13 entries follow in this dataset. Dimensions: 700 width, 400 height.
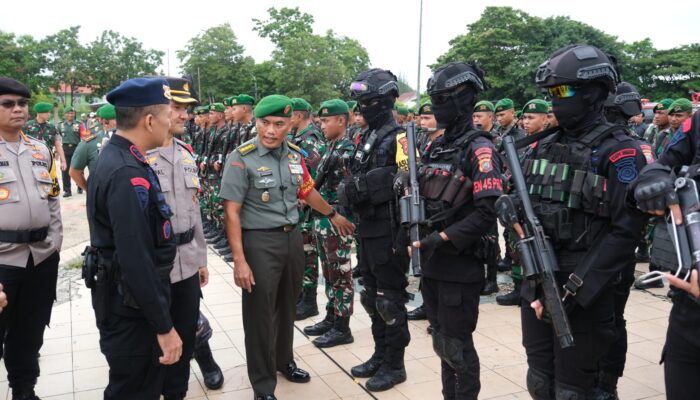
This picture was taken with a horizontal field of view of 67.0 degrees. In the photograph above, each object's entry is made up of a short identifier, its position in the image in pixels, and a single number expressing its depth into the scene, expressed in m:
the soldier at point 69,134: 14.52
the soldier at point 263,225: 3.62
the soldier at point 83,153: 5.41
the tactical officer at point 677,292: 2.03
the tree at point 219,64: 49.41
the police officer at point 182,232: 3.23
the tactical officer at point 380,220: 3.95
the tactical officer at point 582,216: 2.48
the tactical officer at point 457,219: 3.05
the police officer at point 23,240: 3.55
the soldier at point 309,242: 5.66
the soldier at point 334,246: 4.84
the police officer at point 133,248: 2.35
